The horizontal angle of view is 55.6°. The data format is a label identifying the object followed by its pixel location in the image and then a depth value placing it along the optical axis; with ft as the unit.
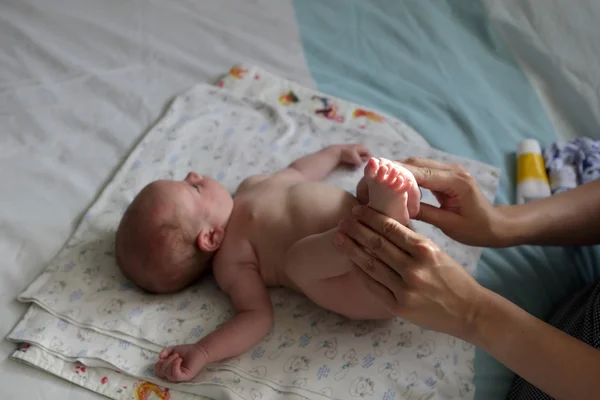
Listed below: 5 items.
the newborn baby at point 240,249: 3.38
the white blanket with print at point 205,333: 3.37
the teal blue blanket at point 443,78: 4.52
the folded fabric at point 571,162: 4.44
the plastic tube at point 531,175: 4.42
